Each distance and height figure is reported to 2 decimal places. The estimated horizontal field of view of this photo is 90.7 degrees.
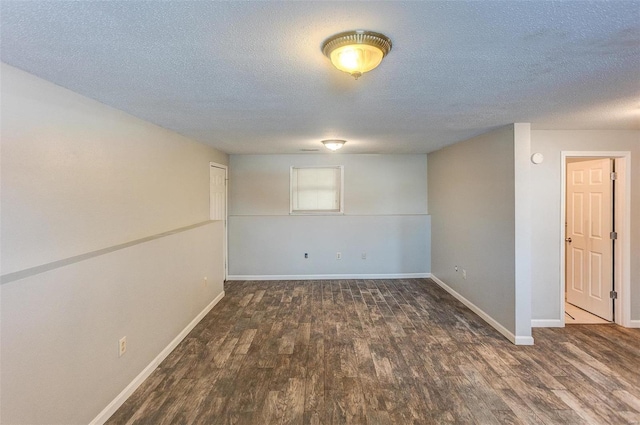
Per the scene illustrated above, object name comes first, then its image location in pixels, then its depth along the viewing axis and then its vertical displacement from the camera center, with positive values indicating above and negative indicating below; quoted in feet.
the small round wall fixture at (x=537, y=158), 11.51 +2.00
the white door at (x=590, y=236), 12.58 -1.01
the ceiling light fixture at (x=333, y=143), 13.84 +3.09
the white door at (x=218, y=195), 16.30 +0.96
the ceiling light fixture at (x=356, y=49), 4.65 +2.50
